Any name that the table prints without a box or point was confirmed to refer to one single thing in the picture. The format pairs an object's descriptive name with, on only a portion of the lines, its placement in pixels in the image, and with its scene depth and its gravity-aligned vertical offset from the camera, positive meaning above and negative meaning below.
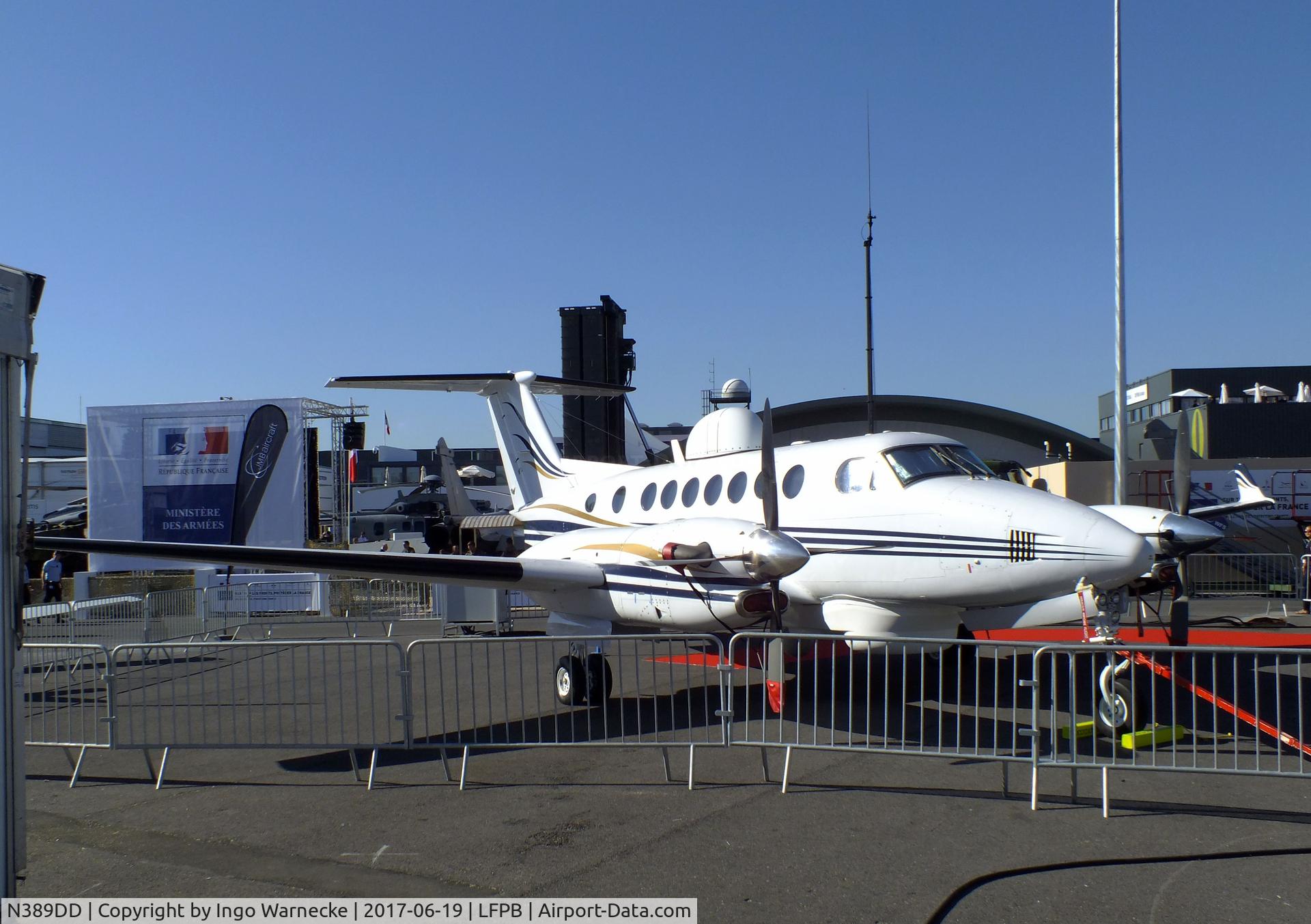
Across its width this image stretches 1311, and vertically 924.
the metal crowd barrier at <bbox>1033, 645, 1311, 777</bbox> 6.11 -2.09
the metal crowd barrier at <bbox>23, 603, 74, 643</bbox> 15.38 -2.37
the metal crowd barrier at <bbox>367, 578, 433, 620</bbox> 20.64 -2.70
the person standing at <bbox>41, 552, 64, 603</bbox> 21.59 -2.13
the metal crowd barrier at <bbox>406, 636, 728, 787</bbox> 7.75 -2.34
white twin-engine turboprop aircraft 8.19 -0.65
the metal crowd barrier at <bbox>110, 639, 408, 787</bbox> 7.48 -2.45
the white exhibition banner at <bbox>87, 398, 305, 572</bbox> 24.22 +0.35
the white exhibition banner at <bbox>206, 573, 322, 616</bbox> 19.56 -2.42
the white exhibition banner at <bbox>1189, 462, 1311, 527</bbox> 24.00 -0.17
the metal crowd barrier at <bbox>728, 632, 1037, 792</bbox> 6.75 -2.20
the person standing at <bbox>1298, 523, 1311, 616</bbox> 17.98 -1.86
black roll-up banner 24.19 +0.69
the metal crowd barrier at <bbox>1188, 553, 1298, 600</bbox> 21.72 -2.16
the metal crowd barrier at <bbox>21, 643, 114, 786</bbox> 7.92 -2.51
